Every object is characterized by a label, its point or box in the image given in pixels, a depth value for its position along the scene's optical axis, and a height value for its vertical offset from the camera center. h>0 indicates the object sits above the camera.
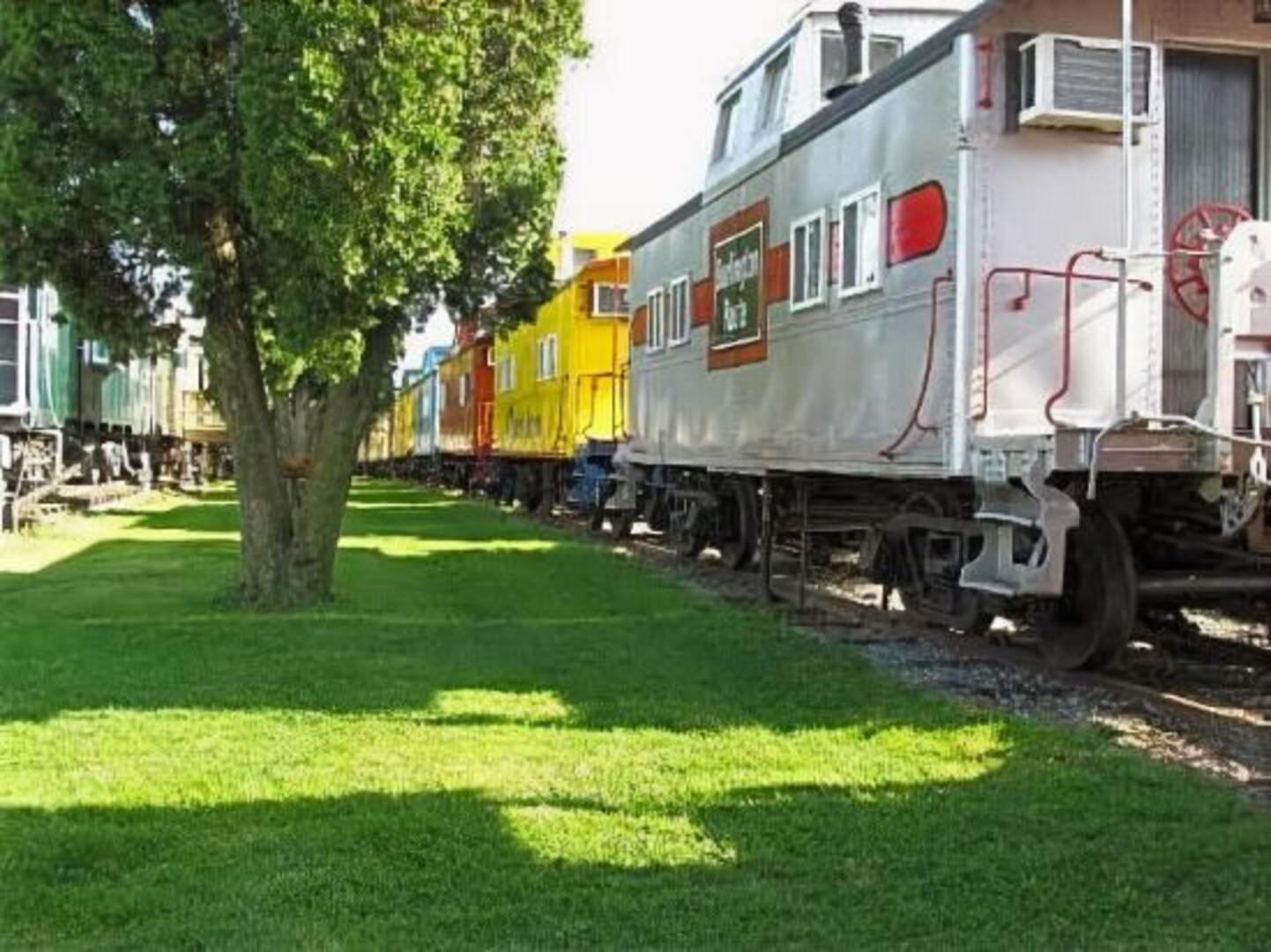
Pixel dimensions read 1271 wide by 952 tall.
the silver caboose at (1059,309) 7.54 +0.75
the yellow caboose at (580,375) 21.34 +1.06
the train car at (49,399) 19.36 +0.72
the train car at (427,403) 43.75 +1.33
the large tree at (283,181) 9.43 +1.70
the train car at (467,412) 32.25 +0.83
